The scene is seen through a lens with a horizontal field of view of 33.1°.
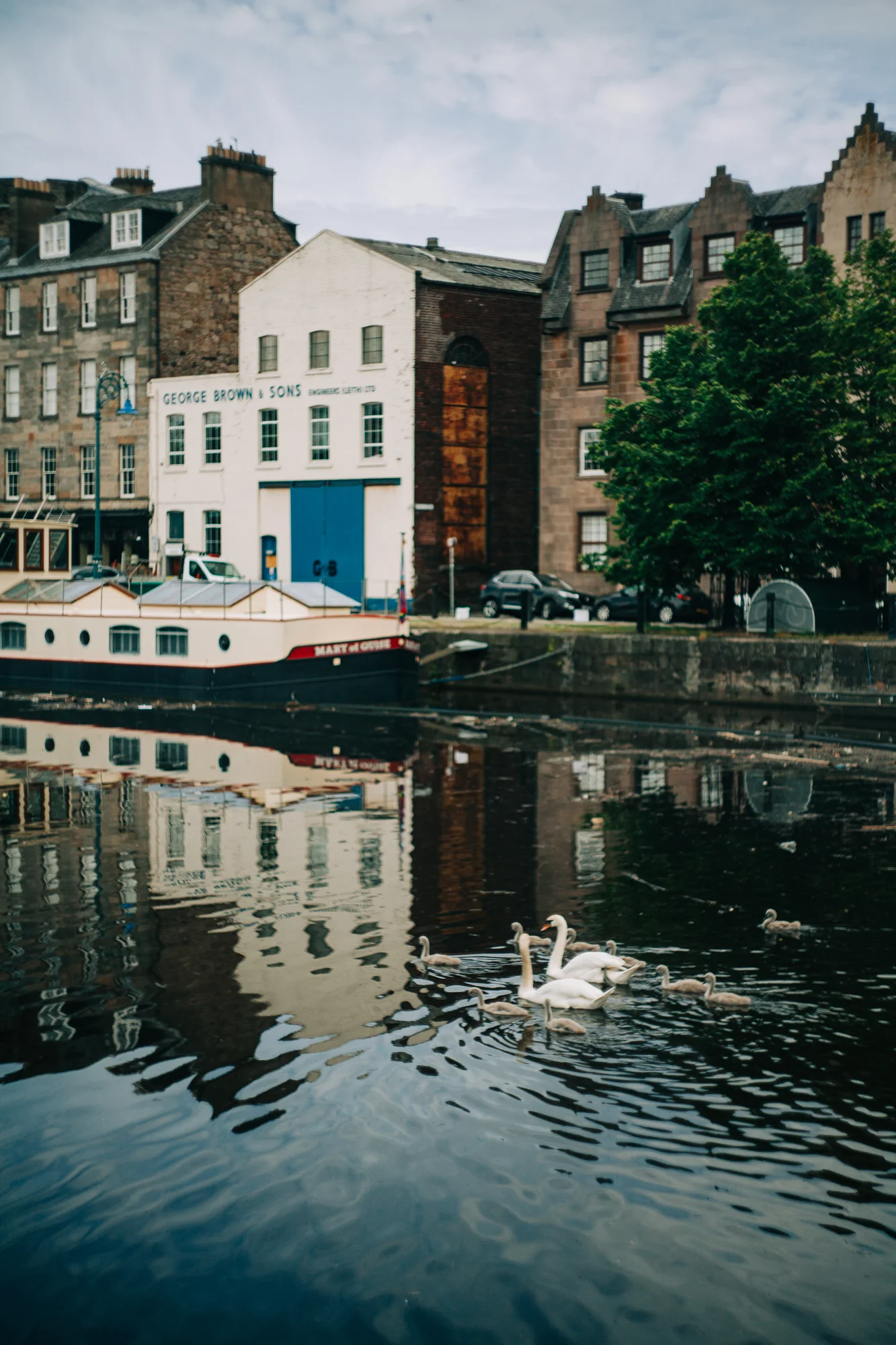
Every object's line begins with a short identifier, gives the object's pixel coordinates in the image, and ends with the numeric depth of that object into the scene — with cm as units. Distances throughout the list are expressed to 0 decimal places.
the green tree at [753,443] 3631
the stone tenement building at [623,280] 4528
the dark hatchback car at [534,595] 4775
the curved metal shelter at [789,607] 3631
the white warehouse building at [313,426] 5359
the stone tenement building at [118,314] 6250
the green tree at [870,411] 3612
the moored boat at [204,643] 3716
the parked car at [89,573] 5009
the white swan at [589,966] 1182
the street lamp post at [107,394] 4992
